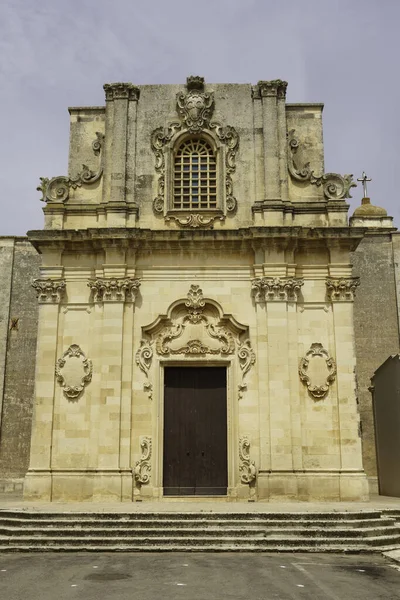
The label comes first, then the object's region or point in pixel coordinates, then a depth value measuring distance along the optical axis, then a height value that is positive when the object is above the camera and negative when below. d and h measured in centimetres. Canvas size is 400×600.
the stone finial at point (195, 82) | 1969 +1088
